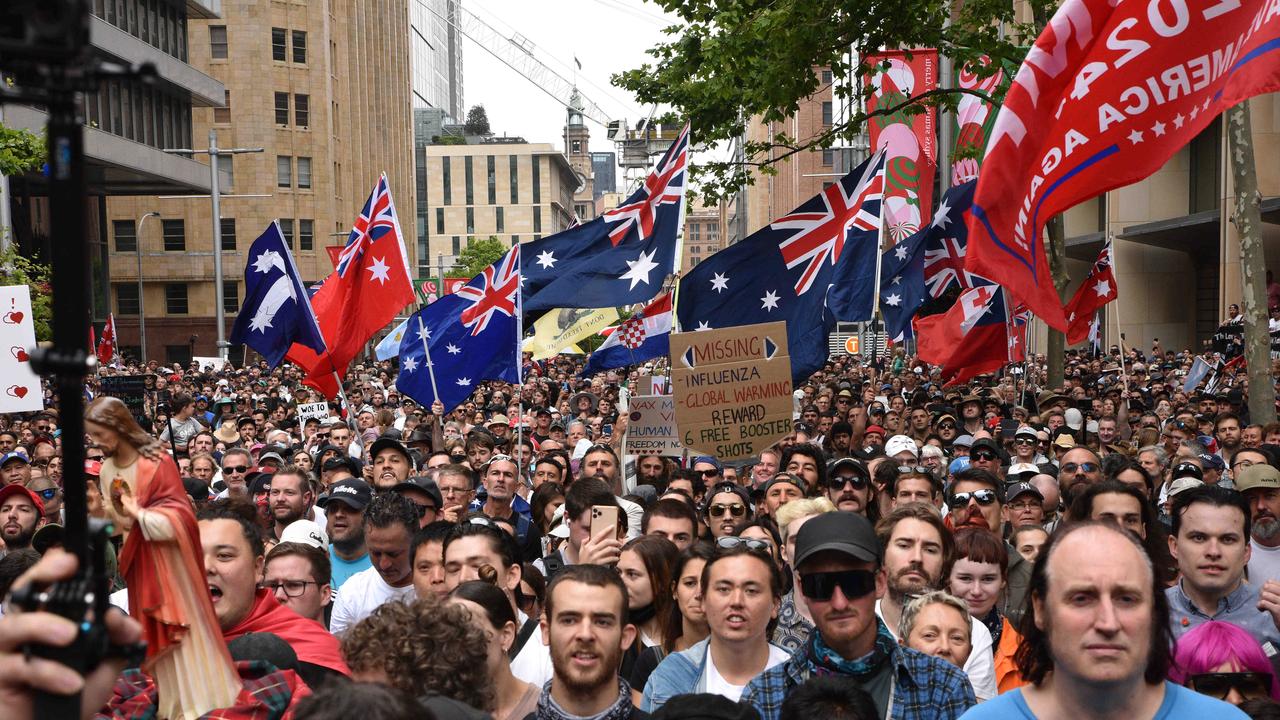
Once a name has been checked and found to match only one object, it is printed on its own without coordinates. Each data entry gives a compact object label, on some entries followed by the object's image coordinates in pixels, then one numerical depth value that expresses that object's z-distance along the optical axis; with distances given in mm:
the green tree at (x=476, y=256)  103938
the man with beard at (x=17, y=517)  8312
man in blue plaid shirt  4102
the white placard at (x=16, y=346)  12430
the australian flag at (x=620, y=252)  13961
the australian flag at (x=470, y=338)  13594
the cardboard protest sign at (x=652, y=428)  11977
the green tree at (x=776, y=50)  17141
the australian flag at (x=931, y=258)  16500
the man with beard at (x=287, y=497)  8961
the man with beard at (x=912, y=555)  5914
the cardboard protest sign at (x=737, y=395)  10172
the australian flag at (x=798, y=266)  13312
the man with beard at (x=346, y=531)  7965
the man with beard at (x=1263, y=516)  7027
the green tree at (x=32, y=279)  19984
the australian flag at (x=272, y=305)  14000
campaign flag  7855
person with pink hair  4426
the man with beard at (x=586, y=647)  4488
